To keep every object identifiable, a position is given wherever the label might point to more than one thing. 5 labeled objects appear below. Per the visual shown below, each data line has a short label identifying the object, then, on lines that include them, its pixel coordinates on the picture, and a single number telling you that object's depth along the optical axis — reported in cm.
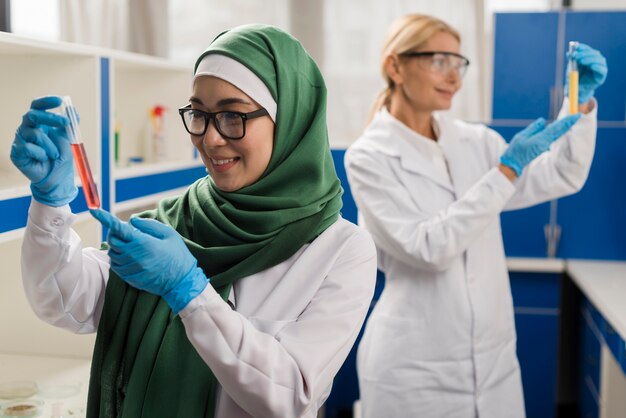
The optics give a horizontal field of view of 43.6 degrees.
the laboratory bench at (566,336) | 305
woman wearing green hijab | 123
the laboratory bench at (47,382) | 174
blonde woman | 215
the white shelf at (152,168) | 247
